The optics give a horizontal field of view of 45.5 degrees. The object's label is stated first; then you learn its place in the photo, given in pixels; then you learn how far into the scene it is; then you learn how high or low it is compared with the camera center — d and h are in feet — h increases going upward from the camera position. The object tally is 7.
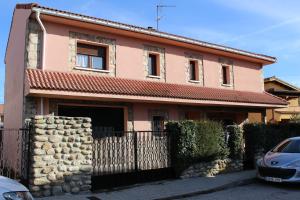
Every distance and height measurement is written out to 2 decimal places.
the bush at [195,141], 36.58 -1.75
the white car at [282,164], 31.89 -3.70
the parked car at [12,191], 14.73 -2.70
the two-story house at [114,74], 42.52 +7.30
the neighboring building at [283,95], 79.28 +6.50
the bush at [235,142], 41.94 -2.03
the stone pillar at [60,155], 27.63 -2.33
